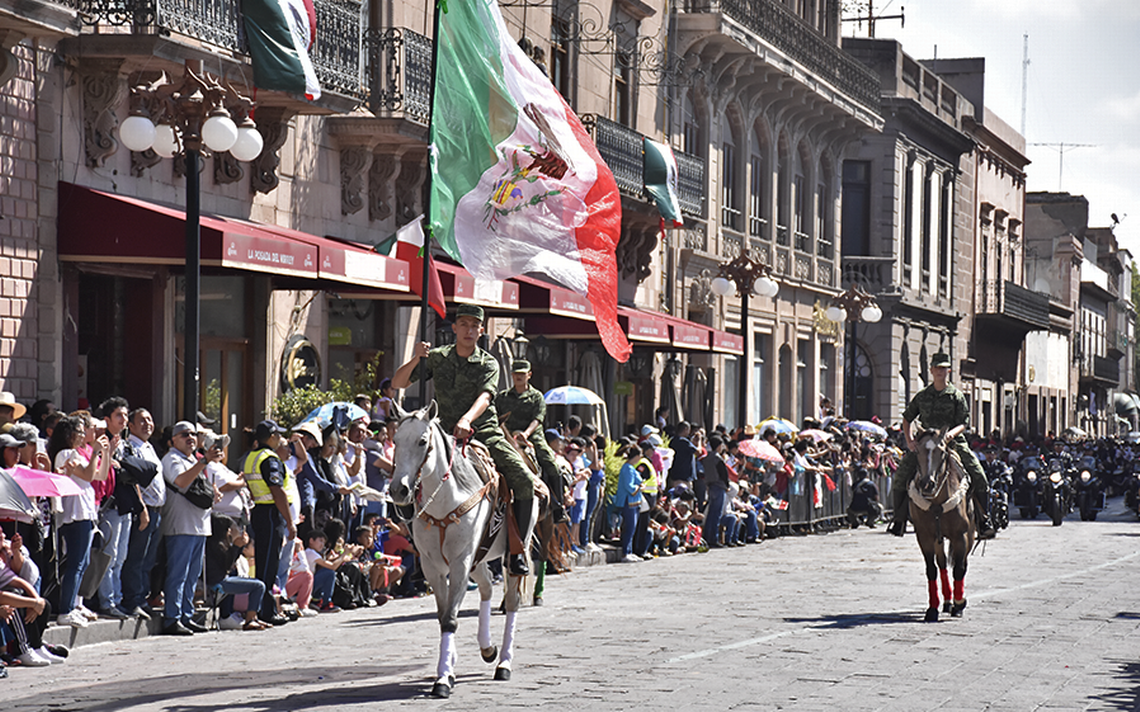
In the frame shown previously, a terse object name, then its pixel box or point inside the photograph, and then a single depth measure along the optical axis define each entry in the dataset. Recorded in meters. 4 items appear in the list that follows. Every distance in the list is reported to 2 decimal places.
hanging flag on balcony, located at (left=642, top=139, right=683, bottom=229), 31.52
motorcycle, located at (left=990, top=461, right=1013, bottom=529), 29.92
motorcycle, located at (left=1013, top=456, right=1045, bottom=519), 37.28
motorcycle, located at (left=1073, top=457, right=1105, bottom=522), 37.53
